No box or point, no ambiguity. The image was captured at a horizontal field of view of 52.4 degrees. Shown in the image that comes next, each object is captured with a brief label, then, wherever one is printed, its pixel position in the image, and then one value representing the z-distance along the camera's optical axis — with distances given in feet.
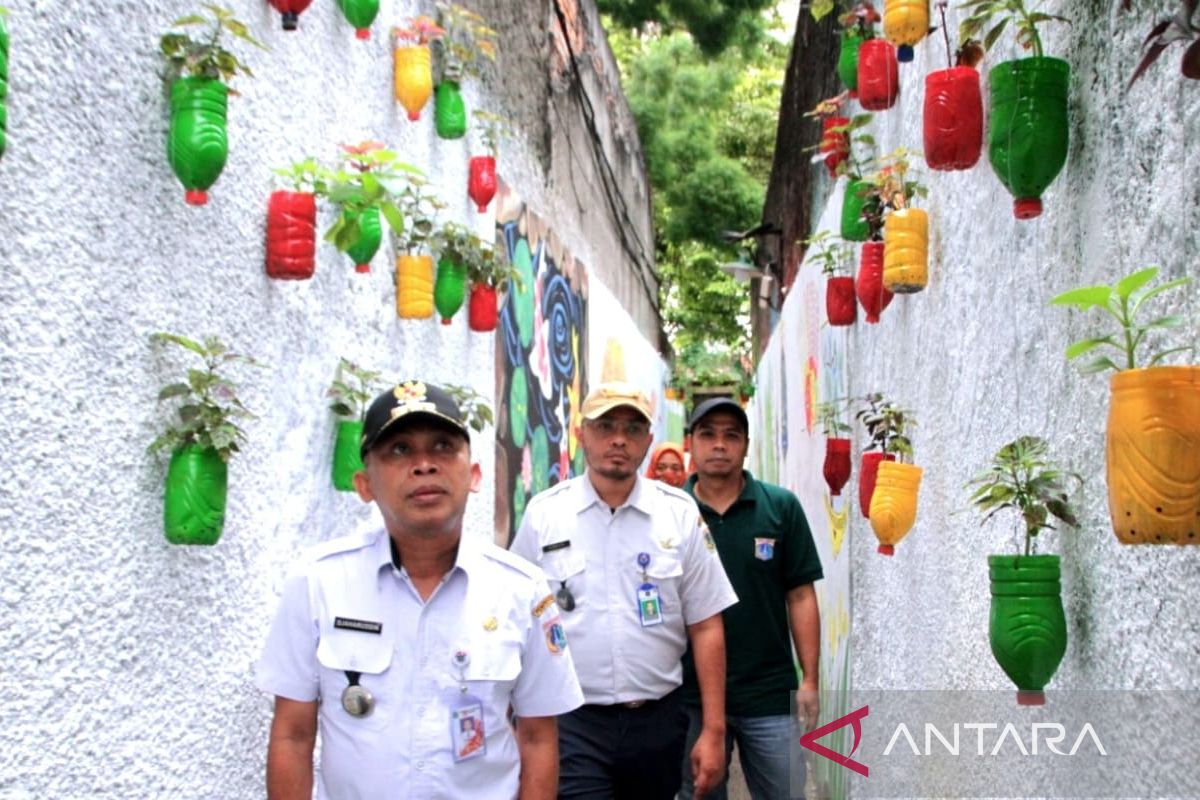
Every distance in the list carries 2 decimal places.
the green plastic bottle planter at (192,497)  8.57
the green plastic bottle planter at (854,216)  13.60
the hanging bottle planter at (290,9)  10.88
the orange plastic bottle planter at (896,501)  11.12
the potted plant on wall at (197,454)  8.58
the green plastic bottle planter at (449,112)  16.38
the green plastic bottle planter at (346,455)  12.19
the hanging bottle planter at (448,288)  15.31
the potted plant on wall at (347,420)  12.21
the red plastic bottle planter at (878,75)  13.55
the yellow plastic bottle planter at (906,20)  10.60
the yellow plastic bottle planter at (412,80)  14.94
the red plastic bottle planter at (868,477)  12.35
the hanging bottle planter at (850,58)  14.84
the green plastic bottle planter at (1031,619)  6.69
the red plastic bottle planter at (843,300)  17.04
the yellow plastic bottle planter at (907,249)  11.18
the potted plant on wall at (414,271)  14.64
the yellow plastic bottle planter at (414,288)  14.64
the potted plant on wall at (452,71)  16.35
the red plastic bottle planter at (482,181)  18.24
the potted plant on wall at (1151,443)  5.02
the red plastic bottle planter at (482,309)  17.24
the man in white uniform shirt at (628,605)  11.05
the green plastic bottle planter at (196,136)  8.72
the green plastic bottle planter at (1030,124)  7.09
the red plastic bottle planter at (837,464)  16.31
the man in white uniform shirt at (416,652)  7.28
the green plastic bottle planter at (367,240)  12.11
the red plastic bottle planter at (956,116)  8.34
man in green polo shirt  13.04
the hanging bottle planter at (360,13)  13.01
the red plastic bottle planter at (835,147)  15.20
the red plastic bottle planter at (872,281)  13.83
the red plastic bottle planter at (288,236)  10.64
